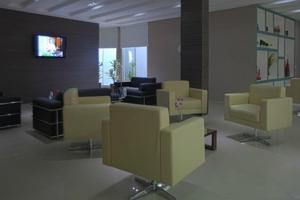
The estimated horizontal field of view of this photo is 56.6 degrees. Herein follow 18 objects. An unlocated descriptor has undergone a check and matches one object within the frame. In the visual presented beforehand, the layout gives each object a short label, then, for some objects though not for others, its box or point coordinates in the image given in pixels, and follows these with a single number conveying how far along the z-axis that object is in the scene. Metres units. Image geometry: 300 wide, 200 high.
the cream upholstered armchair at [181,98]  6.02
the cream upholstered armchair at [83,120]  4.01
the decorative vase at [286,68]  10.77
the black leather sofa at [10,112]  5.60
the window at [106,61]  13.82
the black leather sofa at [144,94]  7.36
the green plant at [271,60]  9.79
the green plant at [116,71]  11.93
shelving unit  9.18
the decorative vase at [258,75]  9.11
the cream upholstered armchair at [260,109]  4.46
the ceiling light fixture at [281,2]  8.32
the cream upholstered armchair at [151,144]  2.51
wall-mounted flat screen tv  9.44
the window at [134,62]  13.01
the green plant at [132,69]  13.38
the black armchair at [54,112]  4.83
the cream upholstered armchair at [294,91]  7.08
